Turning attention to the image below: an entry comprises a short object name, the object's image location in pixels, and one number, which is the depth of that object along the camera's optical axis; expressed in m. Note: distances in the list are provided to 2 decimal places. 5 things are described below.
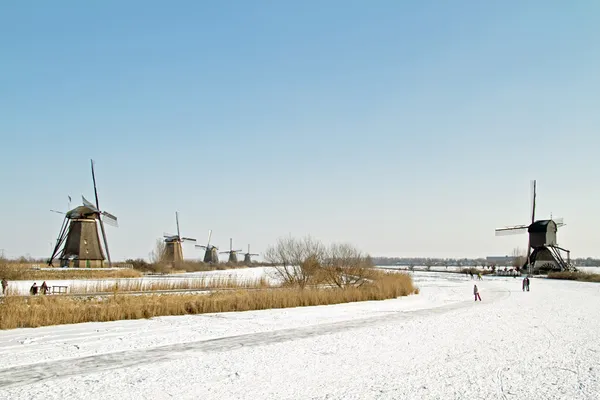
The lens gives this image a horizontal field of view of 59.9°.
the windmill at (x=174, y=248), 95.50
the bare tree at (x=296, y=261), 37.53
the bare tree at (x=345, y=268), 38.00
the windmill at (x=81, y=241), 60.56
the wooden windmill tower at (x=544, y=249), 75.75
